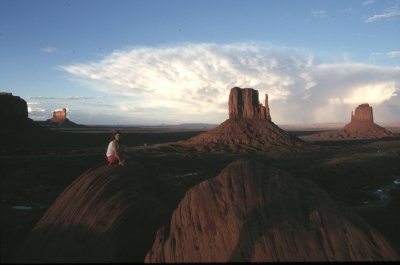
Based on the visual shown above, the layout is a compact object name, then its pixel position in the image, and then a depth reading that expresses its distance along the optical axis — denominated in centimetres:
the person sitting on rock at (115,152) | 1147
